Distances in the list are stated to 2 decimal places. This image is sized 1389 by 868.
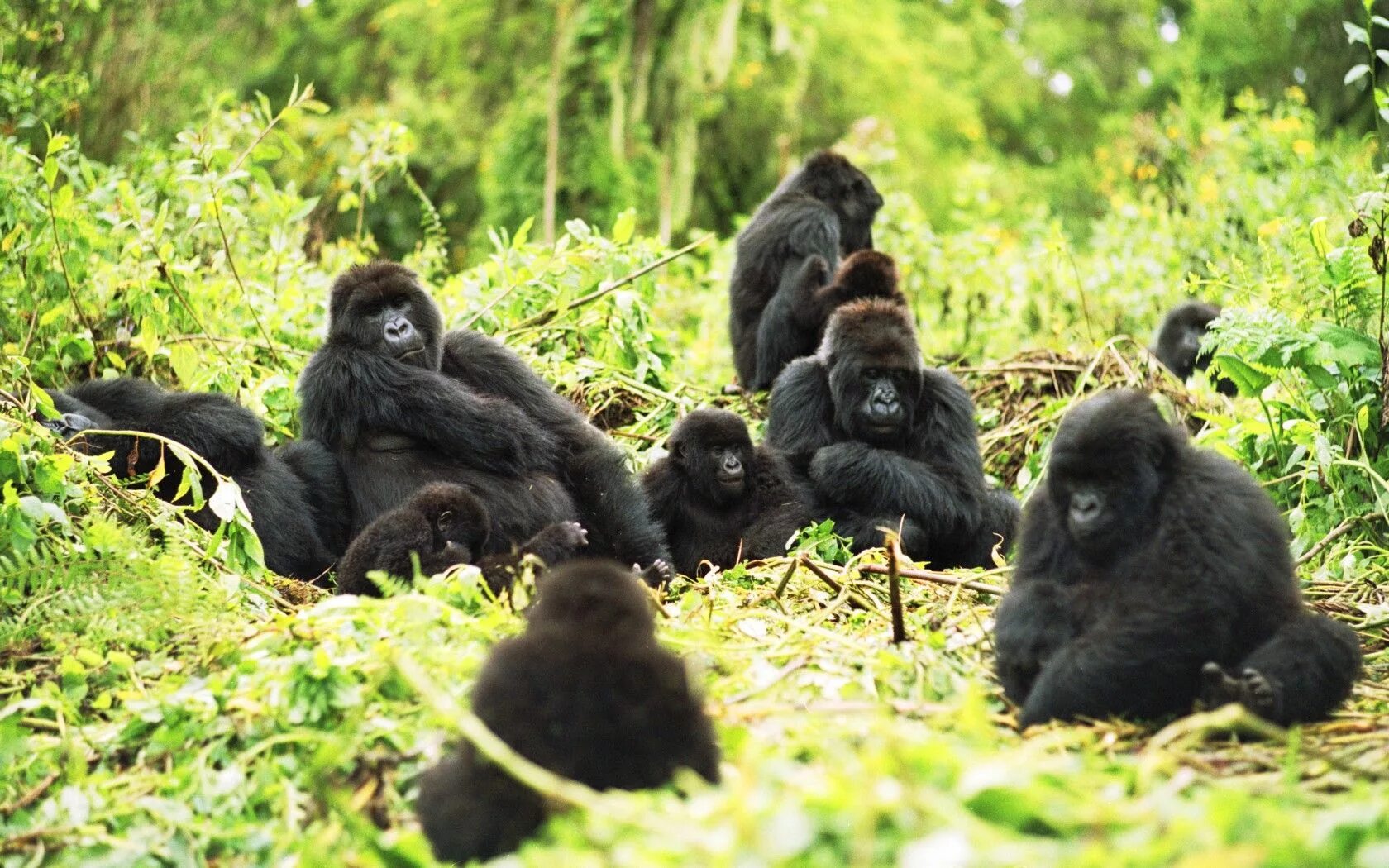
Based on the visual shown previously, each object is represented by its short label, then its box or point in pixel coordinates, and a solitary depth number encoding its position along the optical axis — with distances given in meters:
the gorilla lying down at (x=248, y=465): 5.21
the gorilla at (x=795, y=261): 7.50
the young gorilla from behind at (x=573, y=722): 2.60
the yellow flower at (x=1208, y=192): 10.40
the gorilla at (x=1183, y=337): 8.62
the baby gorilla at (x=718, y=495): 5.73
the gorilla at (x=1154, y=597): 3.29
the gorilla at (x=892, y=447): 5.74
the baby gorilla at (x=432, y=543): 4.48
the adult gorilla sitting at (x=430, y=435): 5.23
